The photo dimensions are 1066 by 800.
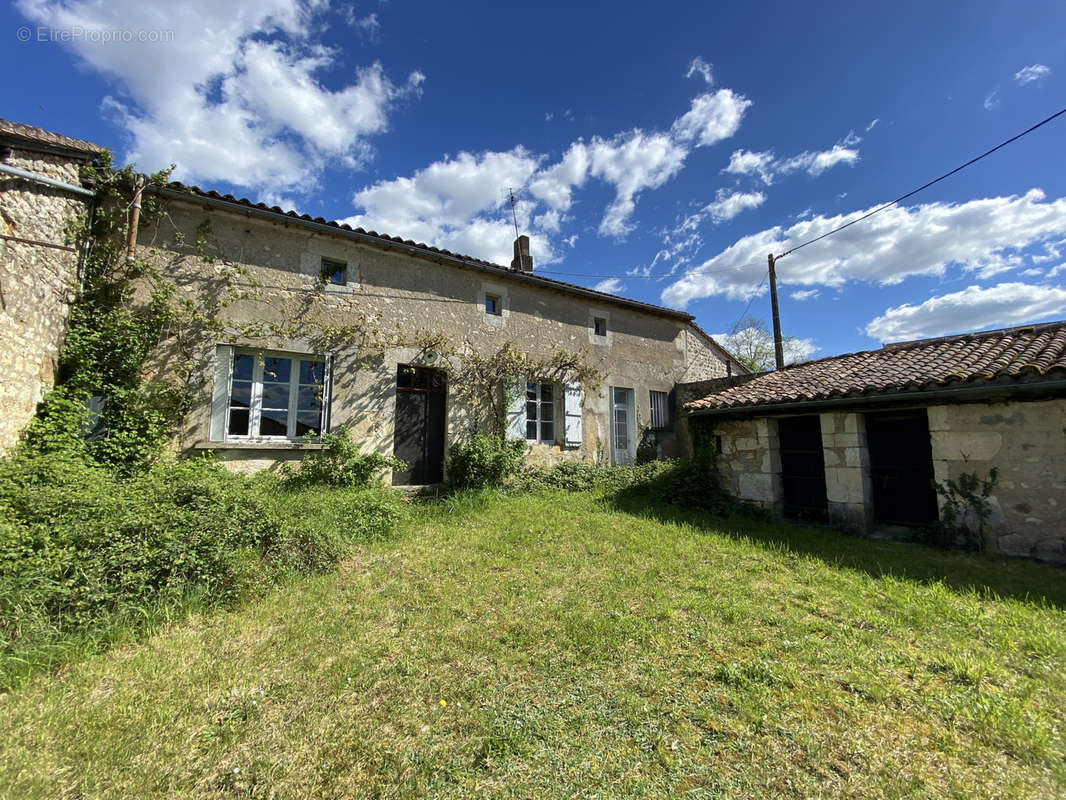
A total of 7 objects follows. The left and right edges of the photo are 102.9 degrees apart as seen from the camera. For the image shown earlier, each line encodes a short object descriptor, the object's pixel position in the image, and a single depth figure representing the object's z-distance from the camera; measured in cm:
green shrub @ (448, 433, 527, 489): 741
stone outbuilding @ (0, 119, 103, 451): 432
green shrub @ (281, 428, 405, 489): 612
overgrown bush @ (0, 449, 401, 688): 276
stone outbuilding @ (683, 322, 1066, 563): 475
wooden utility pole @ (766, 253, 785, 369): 1184
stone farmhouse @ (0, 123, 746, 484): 474
